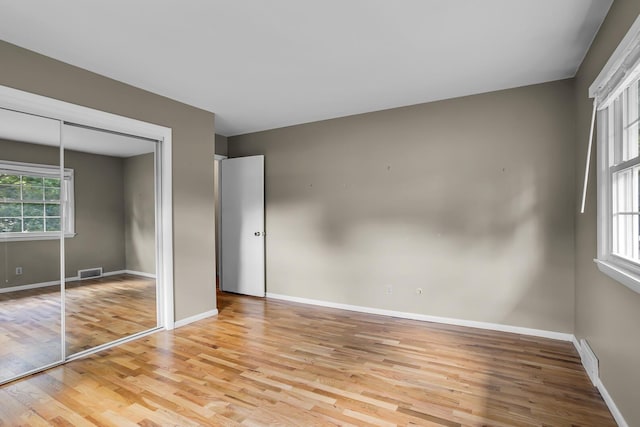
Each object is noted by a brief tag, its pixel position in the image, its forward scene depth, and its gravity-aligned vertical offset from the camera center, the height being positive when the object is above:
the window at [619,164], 1.81 +0.28
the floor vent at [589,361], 2.40 -1.16
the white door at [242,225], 5.03 -0.20
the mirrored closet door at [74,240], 2.62 -0.25
